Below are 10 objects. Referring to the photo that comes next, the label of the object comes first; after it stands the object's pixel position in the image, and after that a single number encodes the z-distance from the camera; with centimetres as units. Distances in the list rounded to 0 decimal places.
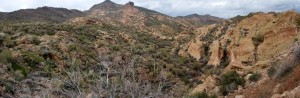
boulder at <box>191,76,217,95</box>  1598
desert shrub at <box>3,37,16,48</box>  1870
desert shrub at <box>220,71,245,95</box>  1436
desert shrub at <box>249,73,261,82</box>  1413
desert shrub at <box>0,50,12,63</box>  1438
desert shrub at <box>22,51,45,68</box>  1597
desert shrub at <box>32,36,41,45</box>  2031
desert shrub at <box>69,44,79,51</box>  2088
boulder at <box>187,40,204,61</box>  2677
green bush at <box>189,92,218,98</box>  1393
